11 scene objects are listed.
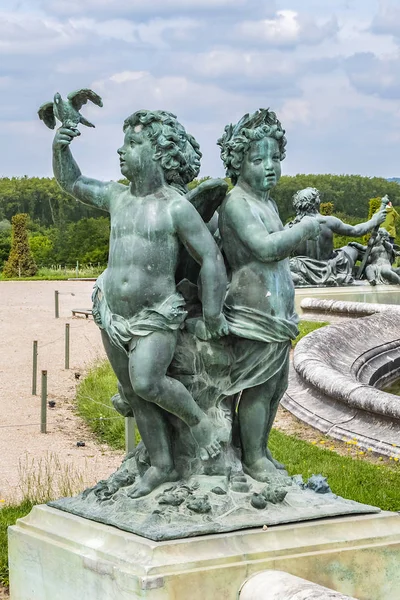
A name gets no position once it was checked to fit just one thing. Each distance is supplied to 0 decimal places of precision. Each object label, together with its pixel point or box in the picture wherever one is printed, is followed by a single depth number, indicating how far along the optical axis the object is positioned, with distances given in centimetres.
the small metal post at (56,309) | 2055
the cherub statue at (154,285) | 489
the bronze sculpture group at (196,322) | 490
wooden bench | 2008
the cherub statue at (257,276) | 504
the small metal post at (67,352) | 1510
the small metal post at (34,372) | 1327
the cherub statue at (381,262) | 1938
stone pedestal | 445
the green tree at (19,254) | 3588
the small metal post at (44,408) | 1120
